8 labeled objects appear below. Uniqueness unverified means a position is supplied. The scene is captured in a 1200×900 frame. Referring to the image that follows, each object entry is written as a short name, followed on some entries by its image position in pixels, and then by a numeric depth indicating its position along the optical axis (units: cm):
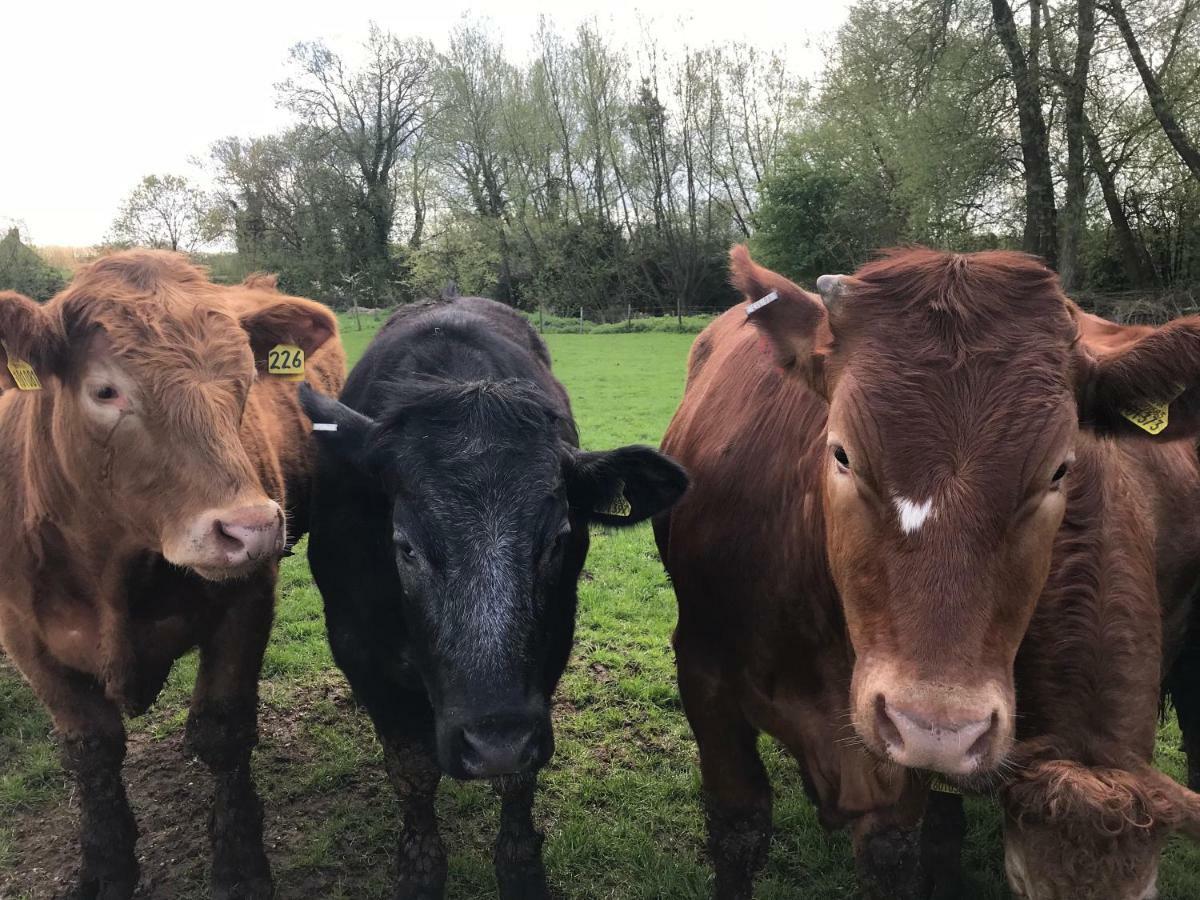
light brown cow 262
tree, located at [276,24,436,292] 3878
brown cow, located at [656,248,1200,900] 171
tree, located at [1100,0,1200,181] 1583
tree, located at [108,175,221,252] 3200
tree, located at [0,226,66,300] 1457
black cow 243
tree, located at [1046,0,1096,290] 1606
